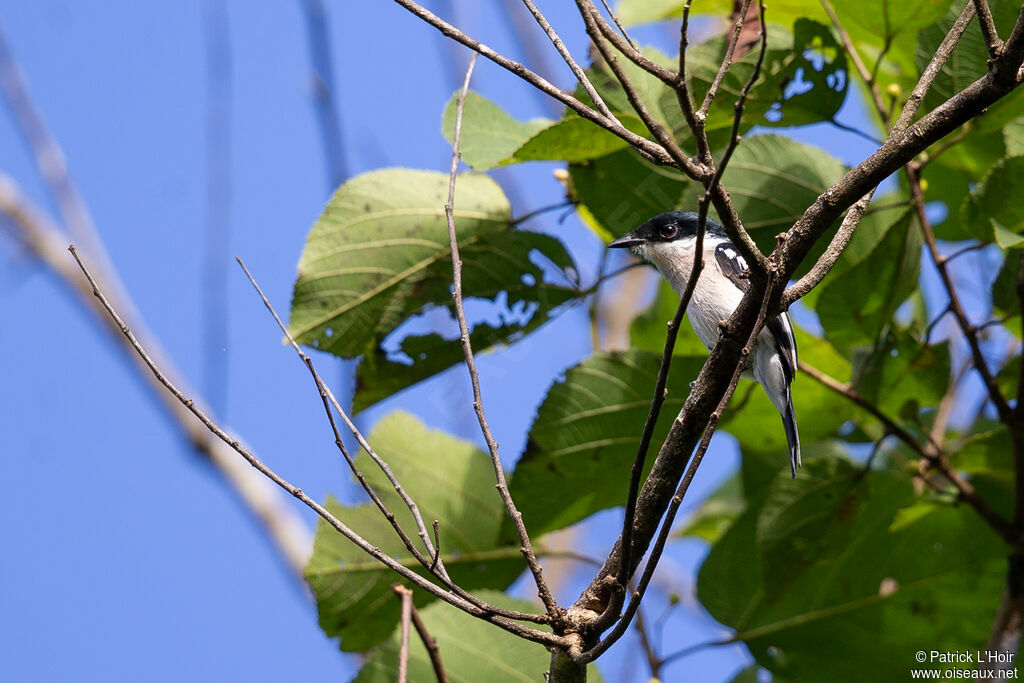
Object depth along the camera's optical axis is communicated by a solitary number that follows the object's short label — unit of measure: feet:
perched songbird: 19.60
